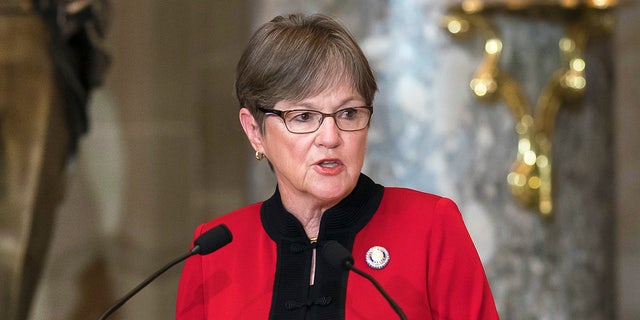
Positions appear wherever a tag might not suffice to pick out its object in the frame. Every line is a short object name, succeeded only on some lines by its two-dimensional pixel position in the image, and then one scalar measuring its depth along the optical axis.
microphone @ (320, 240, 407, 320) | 4.79
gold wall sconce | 9.03
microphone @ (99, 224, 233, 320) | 5.04
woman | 5.21
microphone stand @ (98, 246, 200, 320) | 4.86
